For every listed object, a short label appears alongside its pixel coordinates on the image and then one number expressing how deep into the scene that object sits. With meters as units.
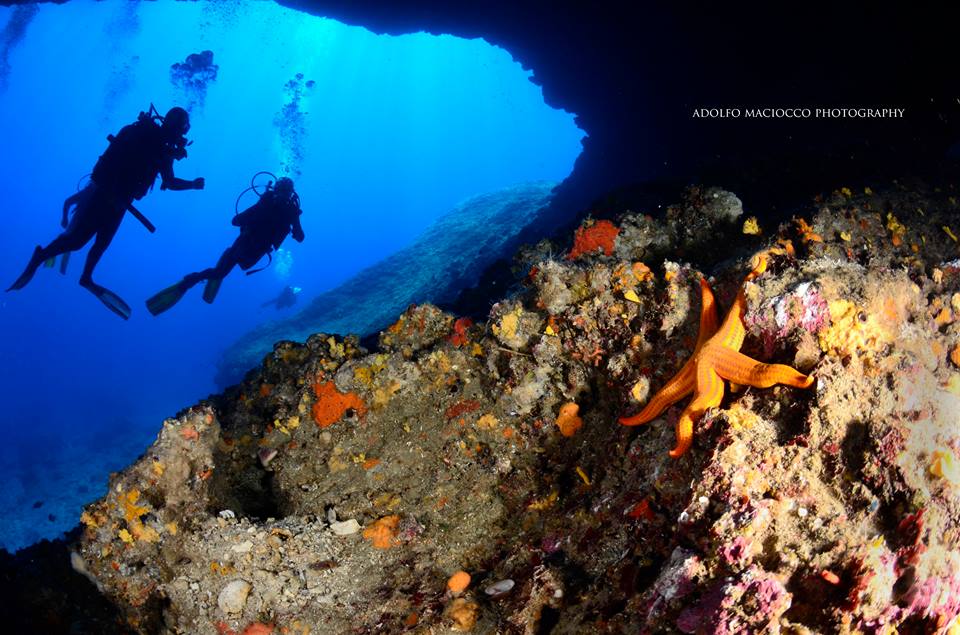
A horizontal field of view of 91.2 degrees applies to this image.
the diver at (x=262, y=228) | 10.13
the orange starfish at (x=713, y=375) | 2.25
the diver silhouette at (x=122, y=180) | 8.46
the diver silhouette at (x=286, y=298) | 45.25
